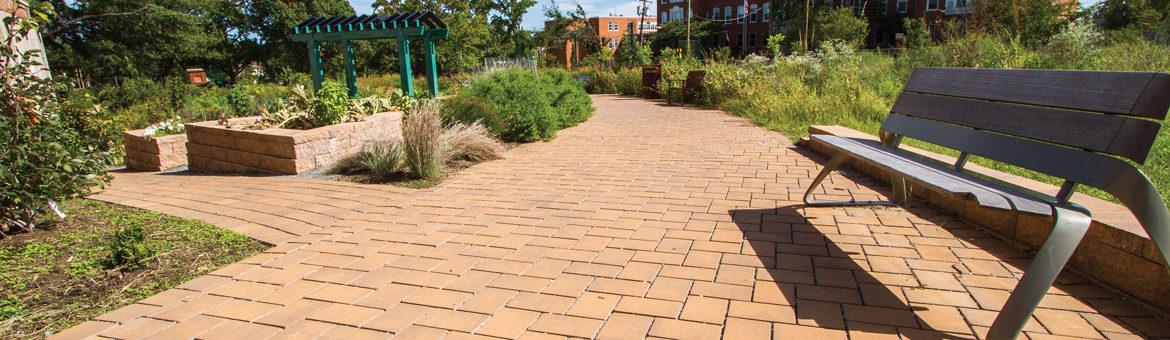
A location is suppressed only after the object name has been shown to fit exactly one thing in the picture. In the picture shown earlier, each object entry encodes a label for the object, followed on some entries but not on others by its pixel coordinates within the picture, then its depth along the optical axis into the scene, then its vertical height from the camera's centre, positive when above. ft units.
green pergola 28.09 +2.22
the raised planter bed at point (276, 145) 18.65 -2.31
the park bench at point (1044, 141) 6.18 -1.28
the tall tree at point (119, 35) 106.73 +9.44
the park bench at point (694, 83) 40.32 -1.25
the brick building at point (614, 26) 238.68 +17.72
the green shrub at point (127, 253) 9.37 -2.78
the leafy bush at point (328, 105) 20.39 -1.01
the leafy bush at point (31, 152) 10.46 -1.23
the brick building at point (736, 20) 185.15 +14.27
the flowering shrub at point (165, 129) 24.66 -2.05
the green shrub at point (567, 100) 28.91 -1.66
